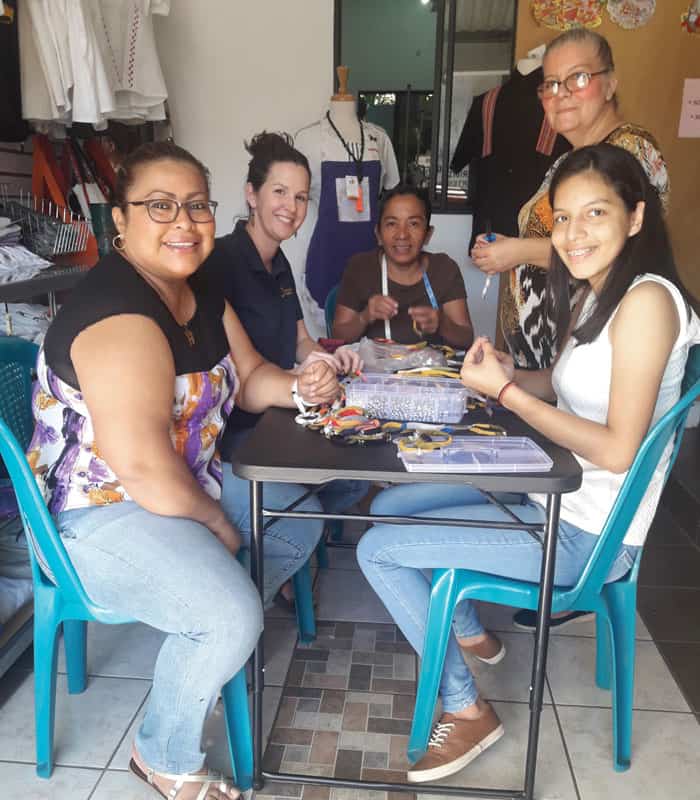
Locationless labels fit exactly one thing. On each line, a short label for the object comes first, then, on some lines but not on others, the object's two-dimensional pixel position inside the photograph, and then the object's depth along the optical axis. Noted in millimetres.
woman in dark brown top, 2654
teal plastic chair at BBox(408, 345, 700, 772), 1360
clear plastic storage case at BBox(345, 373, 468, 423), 1527
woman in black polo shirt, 2006
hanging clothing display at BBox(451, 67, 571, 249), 3789
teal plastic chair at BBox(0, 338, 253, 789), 1371
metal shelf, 2164
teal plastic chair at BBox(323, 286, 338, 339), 2888
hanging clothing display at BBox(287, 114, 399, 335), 3715
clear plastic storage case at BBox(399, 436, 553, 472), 1257
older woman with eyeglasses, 1892
